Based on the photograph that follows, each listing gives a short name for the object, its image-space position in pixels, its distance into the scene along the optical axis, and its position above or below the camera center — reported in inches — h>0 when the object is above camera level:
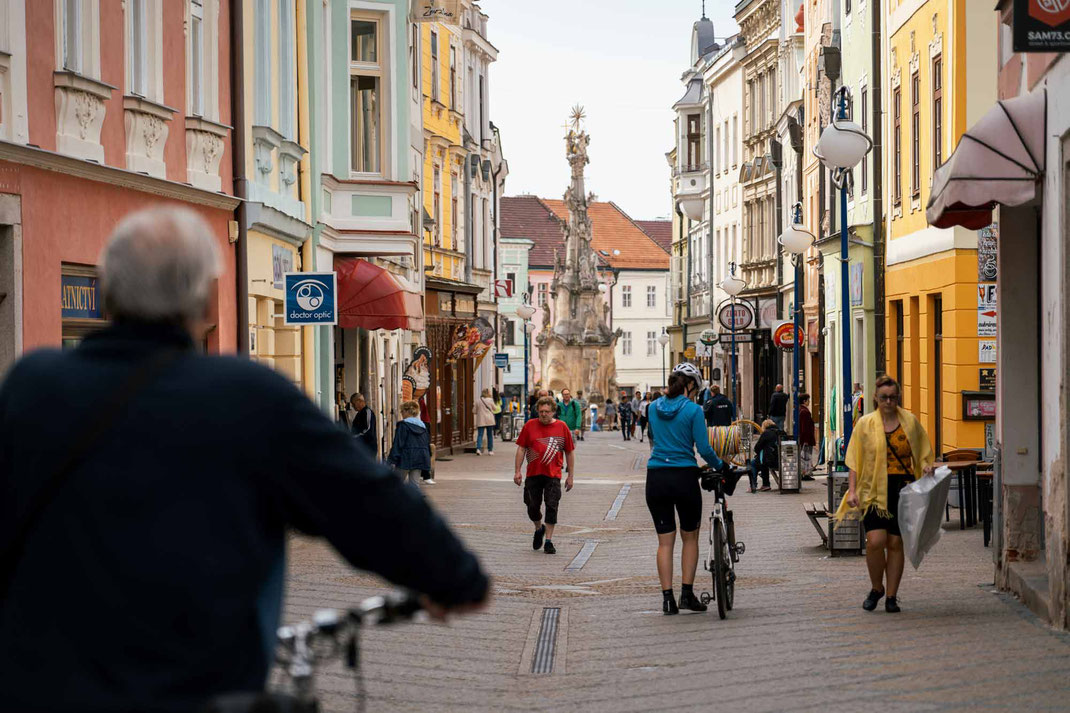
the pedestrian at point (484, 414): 1808.6 -74.2
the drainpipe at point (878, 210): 1248.2 +91.2
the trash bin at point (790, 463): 1145.4 -79.9
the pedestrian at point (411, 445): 966.4 -56.4
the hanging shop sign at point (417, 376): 1425.9 -27.2
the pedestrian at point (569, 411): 1969.7 -77.9
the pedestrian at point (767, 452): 1169.5 -76.7
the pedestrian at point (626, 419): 2751.0 -122.2
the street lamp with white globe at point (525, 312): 2386.6 +40.9
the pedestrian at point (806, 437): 1273.4 -71.0
